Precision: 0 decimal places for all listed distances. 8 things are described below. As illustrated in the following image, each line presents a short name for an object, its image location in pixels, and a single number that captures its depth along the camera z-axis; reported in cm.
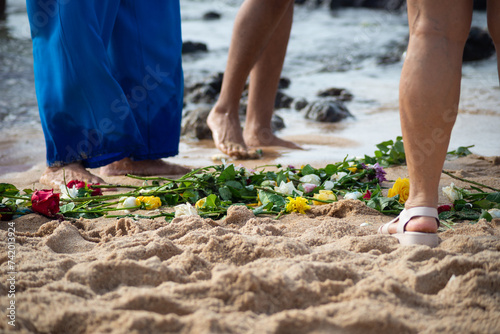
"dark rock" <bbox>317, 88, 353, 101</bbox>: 628
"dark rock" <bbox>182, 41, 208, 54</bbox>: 1122
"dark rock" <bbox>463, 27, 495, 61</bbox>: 901
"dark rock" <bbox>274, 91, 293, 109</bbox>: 612
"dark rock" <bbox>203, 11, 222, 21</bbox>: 1786
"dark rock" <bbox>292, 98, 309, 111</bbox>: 594
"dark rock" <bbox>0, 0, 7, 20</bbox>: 1577
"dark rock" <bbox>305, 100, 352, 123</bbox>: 512
